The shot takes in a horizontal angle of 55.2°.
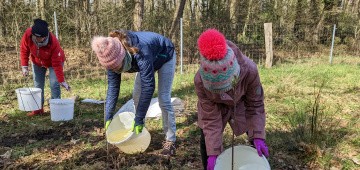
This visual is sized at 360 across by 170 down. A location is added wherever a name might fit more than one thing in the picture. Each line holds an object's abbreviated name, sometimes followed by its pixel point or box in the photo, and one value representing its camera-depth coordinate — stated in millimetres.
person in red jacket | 4297
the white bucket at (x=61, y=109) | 4234
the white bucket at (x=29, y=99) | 4462
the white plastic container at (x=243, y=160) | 2156
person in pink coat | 1807
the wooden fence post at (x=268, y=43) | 8914
